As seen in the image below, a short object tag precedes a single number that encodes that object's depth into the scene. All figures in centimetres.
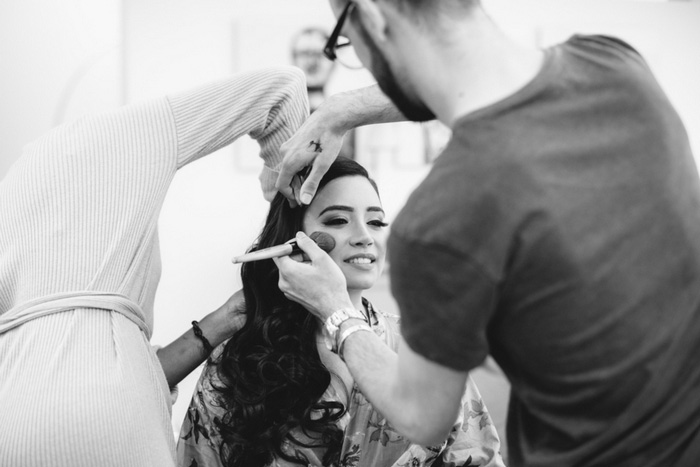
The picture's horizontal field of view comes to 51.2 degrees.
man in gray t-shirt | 79
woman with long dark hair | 184
